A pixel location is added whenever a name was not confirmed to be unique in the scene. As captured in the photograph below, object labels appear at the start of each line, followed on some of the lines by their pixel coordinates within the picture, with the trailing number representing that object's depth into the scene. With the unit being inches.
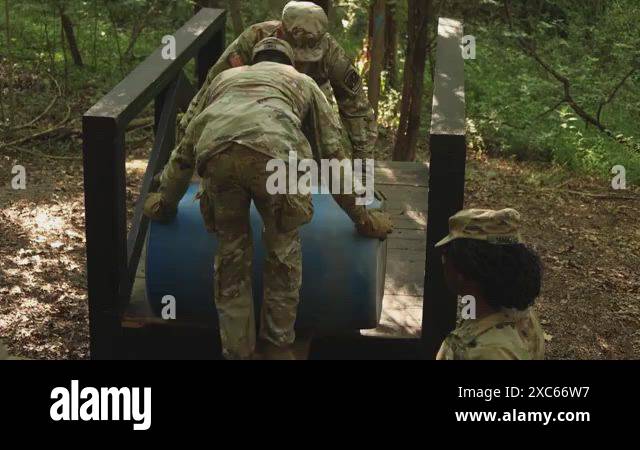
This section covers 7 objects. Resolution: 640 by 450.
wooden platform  165.9
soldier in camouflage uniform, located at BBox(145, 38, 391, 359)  138.7
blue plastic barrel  157.1
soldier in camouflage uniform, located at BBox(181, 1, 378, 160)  181.8
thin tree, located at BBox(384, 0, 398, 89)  438.6
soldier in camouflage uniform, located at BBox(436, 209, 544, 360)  99.3
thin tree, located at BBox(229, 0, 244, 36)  409.1
